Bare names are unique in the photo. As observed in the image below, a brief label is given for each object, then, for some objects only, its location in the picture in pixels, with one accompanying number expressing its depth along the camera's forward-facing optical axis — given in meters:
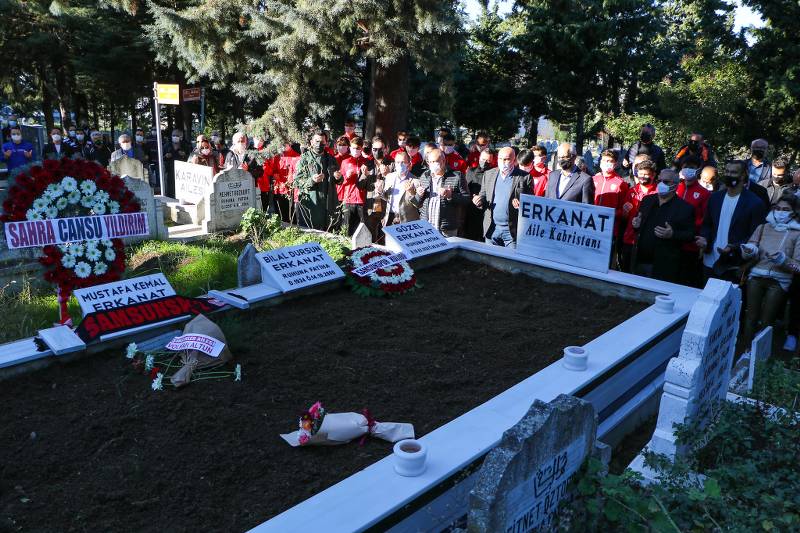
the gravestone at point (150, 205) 9.99
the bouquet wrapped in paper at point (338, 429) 3.45
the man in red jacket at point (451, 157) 10.02
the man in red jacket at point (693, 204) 7.11
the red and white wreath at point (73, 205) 5.11
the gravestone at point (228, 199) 10.63
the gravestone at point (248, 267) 5.96
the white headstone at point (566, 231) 6.40
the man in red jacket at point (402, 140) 10.27
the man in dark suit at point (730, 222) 6.57
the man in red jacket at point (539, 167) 8.38
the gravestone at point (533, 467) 2.39
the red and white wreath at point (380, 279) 6.16
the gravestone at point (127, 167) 11.45
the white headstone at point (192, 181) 10.90
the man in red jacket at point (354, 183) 9.52
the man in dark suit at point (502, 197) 7.67
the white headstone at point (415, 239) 7.08
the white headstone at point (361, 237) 7.24
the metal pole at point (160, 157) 13.47
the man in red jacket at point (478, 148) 10.19
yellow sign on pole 14.05
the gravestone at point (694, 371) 3.91
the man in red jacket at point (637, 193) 7.44
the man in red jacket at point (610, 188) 7.61
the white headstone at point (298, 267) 5.95
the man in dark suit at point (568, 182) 7.43
